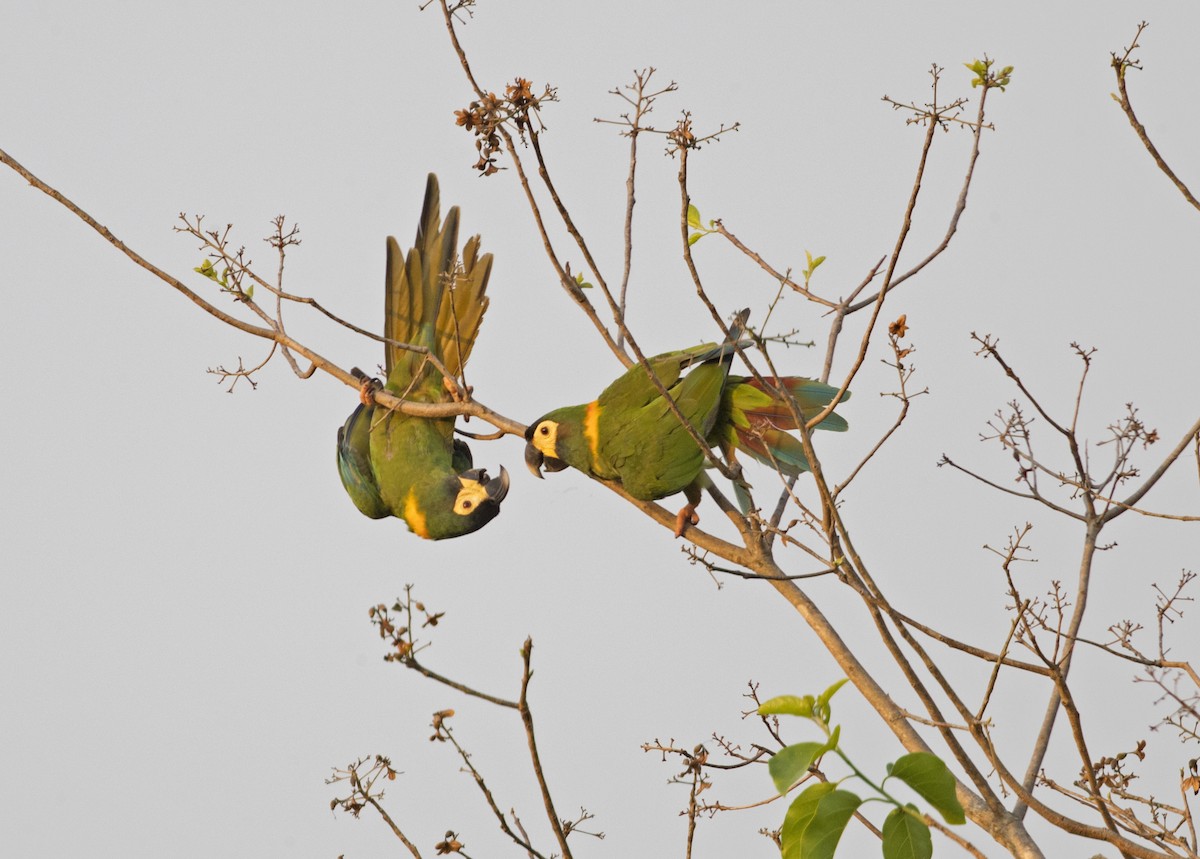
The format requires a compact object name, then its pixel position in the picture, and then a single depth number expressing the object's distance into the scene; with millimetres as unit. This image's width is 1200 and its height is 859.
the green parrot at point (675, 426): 19514
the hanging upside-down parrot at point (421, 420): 19715
